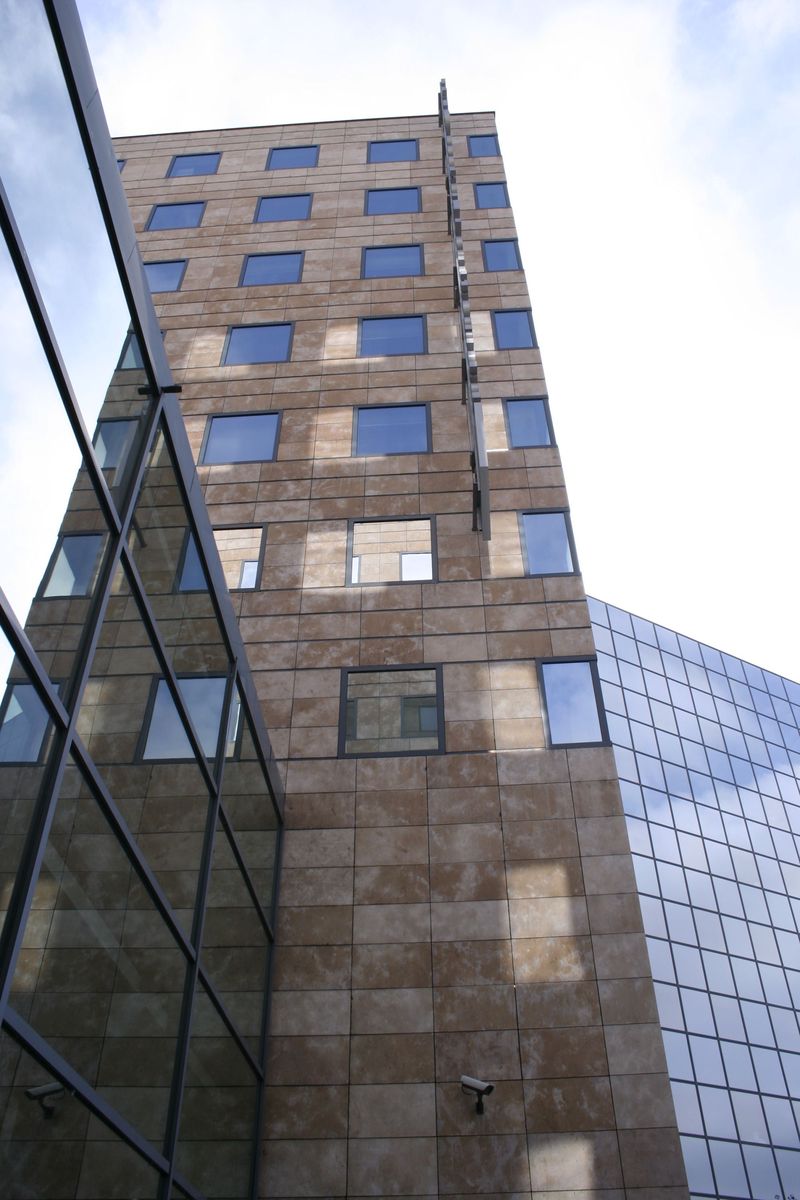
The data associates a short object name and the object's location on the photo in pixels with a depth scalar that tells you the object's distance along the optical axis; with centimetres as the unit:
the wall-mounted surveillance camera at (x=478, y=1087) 1561
